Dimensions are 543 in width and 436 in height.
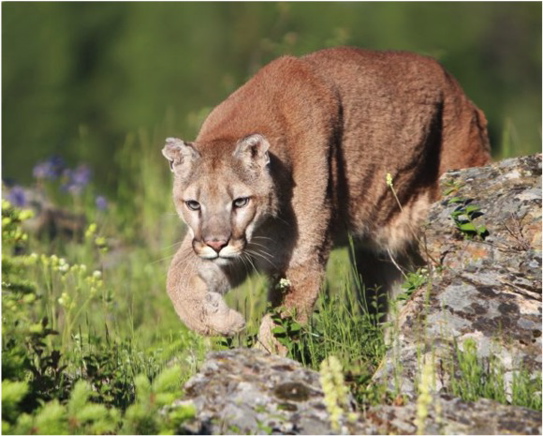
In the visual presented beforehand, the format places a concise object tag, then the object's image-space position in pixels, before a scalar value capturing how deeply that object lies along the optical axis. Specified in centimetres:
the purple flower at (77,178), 2414
